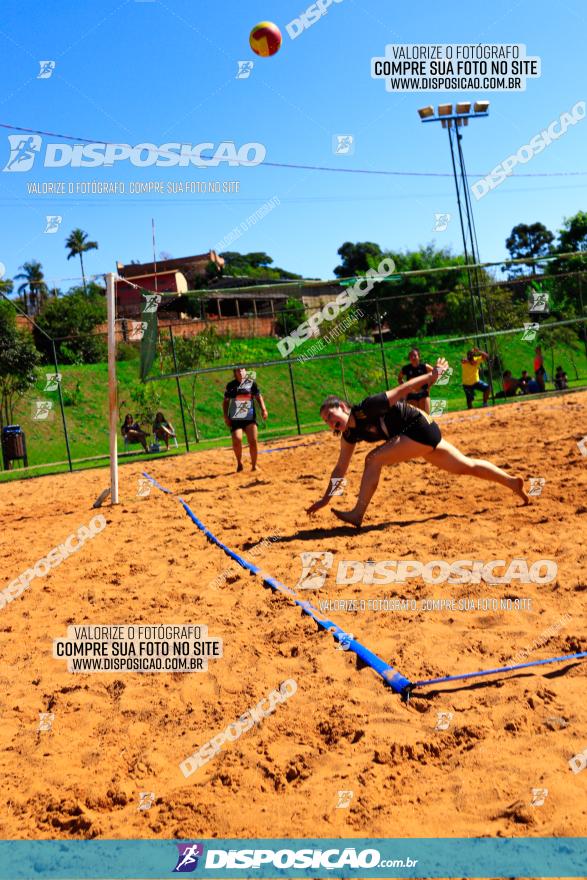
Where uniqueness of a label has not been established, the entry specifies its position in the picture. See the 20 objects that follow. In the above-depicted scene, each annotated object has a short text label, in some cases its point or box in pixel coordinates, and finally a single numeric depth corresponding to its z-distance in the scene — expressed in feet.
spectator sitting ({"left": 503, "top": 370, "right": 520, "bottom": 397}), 65.67
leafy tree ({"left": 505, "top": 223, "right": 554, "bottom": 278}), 226.67
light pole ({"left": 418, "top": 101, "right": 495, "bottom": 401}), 78.51
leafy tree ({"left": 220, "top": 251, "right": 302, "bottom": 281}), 246.88
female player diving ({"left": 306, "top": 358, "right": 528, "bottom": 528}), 22.06
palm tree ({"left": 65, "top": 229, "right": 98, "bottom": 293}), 226.17
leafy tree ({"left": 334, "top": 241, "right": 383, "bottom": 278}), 250.57
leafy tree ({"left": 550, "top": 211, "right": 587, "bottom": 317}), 68.64
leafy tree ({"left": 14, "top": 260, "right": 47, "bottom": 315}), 171.32
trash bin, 64.49
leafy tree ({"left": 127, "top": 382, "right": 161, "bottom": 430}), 74.28
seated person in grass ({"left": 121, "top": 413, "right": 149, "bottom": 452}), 64.13
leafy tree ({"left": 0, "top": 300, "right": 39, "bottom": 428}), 77.66
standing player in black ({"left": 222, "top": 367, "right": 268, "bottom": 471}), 37.93
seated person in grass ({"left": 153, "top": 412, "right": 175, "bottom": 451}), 64.10
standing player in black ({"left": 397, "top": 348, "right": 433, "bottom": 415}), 41.16
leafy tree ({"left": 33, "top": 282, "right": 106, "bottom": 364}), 118.21
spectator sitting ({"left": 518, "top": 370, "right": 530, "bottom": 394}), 66.89
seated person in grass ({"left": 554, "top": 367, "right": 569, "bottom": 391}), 67.82
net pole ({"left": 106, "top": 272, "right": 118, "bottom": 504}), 31.01
